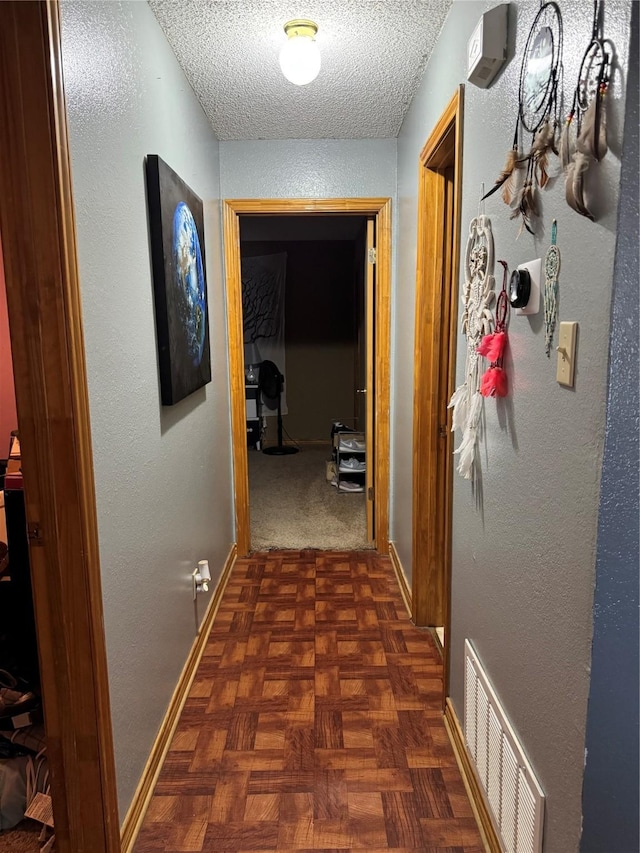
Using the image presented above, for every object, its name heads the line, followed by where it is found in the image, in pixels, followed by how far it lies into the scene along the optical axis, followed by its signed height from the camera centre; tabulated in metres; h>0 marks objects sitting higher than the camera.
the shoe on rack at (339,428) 4.98 -0.77
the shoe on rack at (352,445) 4.50 -0.83
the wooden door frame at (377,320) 3.26 +0.06
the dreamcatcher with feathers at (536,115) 1.07 +0.43
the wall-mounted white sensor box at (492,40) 1.33 +0.67
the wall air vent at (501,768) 1.19 -1.00
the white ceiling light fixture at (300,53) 2.01 +0.97
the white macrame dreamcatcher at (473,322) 1.53 +0.03
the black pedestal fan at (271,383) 6.30 -0.49
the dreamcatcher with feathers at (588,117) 0.87 +0.33
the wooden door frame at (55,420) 1.16 -0.17
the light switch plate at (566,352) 1.00 -0.03
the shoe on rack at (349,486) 4.63 -1.18
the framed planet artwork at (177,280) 1.90 +0.21
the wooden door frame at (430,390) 2.47 -0.24
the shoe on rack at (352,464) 4.58 -1.00
